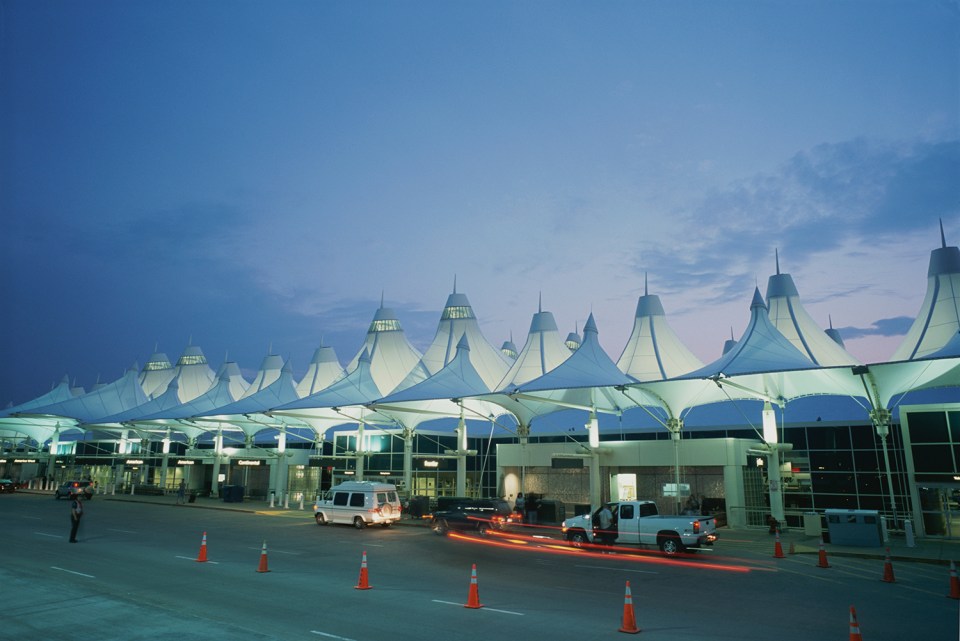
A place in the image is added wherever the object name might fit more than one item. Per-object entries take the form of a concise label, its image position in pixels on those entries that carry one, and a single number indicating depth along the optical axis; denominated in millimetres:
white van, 31281
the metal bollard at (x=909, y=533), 23094
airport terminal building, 30594
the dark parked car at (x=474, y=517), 28562
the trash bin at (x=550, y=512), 32875
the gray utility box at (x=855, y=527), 24125
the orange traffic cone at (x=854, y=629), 8541
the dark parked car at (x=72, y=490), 49344
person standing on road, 21919
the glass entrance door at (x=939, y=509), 30391
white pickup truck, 20750
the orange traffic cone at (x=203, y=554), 18406
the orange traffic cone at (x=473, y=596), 12453
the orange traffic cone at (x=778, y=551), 21416
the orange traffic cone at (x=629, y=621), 10656
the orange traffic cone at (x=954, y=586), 14048
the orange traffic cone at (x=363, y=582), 14378
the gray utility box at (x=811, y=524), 28656
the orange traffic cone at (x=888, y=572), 16562
